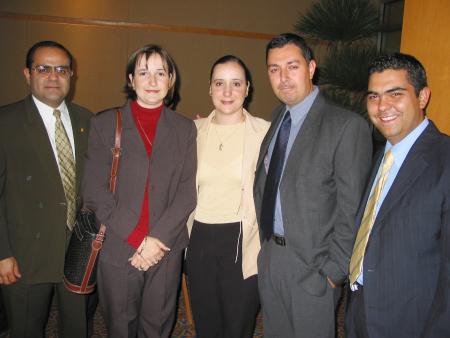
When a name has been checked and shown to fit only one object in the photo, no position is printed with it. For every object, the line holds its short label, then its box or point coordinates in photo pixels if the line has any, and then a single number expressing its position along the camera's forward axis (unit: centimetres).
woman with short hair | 187
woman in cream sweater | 207
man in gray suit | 165
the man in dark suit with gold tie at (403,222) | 123
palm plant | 431
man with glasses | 193
